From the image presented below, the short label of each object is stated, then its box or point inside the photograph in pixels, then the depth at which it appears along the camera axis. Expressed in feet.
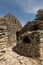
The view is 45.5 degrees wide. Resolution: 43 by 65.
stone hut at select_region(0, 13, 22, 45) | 16.03
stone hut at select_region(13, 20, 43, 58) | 9.09
